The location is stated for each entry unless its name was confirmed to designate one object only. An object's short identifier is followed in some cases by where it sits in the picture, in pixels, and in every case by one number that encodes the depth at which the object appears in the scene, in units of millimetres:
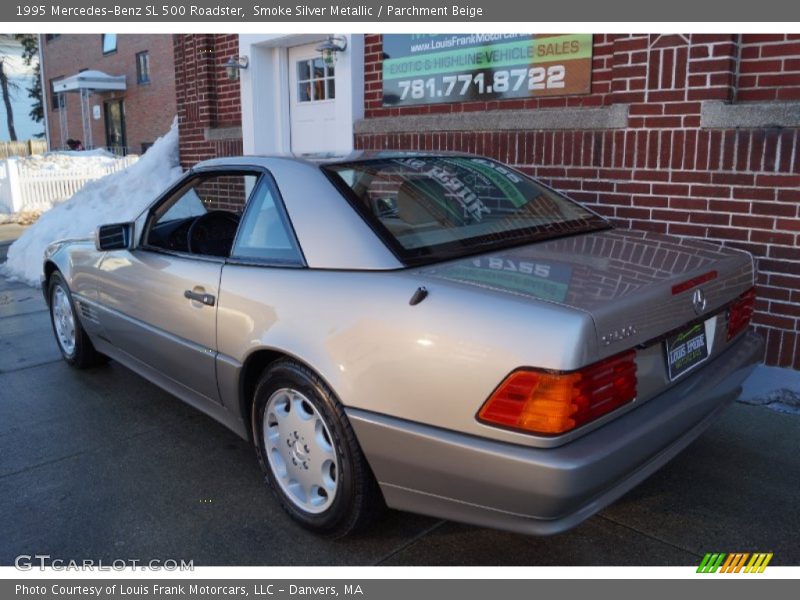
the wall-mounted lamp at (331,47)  7016
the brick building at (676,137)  4266
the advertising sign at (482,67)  5406
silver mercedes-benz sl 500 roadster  2248
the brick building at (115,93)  24297
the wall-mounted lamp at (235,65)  8461
